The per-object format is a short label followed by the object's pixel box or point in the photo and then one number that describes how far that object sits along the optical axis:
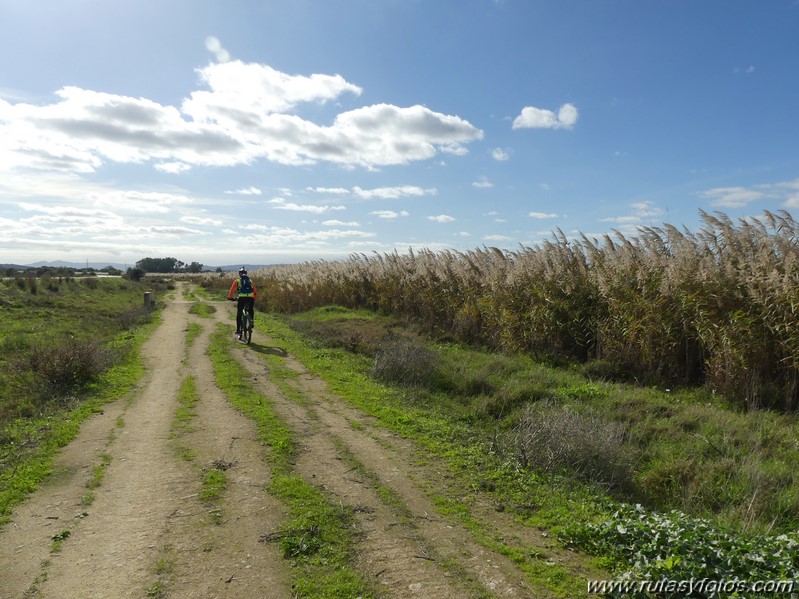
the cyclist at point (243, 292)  15.60
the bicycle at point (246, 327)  15.42
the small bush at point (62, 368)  9.52
